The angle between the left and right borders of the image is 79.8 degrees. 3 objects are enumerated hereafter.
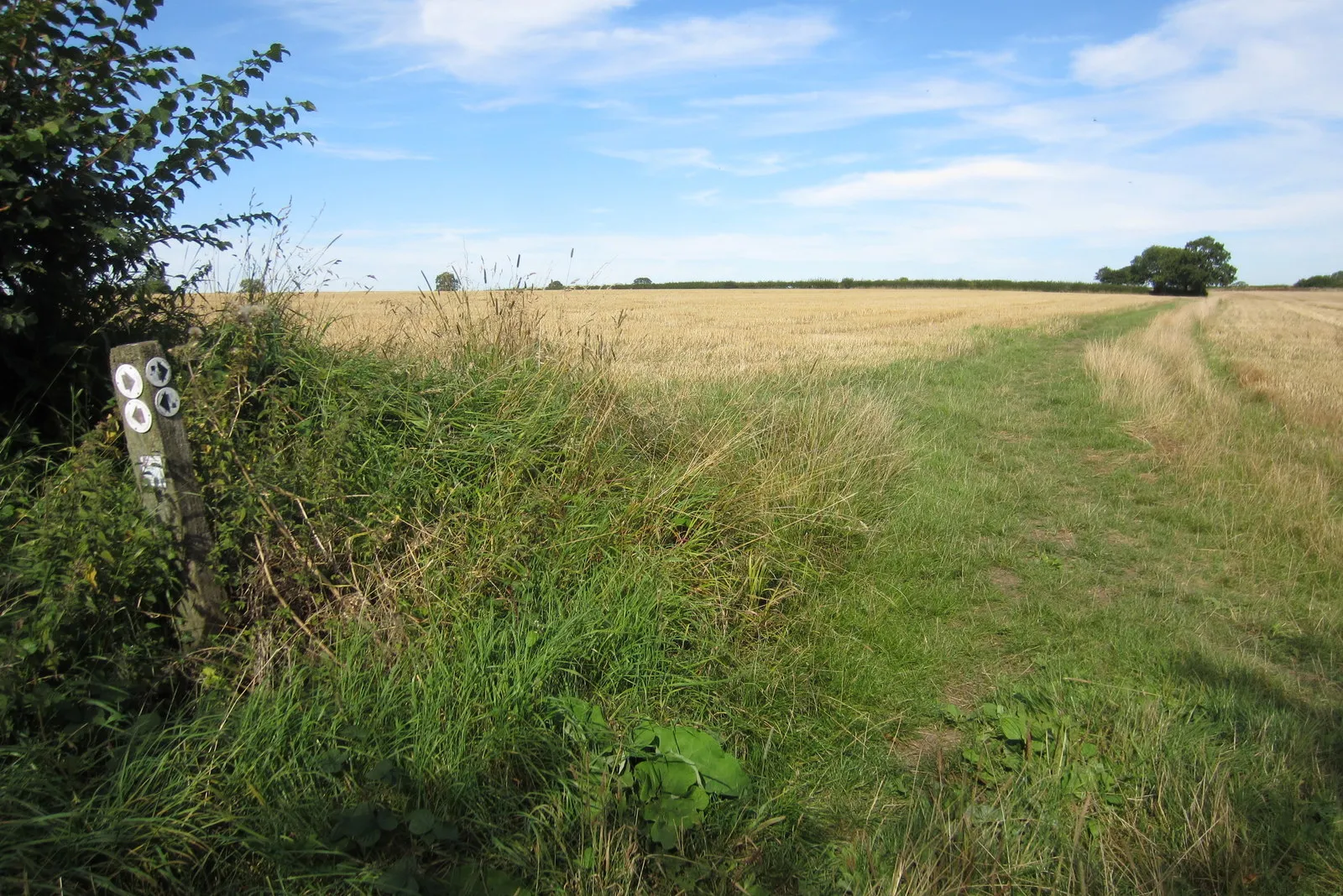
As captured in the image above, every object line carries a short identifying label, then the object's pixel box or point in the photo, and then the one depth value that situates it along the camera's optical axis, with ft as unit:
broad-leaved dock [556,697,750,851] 8.49
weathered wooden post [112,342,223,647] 9.20
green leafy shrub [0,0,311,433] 10.07
